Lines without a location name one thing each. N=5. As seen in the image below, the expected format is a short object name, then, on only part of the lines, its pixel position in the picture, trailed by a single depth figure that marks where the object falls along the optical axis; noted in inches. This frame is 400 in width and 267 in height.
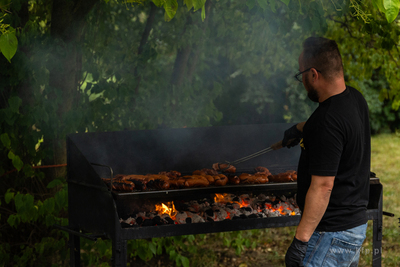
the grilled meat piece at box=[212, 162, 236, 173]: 181.8
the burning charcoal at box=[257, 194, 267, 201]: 183.8
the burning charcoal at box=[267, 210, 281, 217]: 165.0
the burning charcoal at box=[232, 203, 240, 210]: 165.3
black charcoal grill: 135.6
